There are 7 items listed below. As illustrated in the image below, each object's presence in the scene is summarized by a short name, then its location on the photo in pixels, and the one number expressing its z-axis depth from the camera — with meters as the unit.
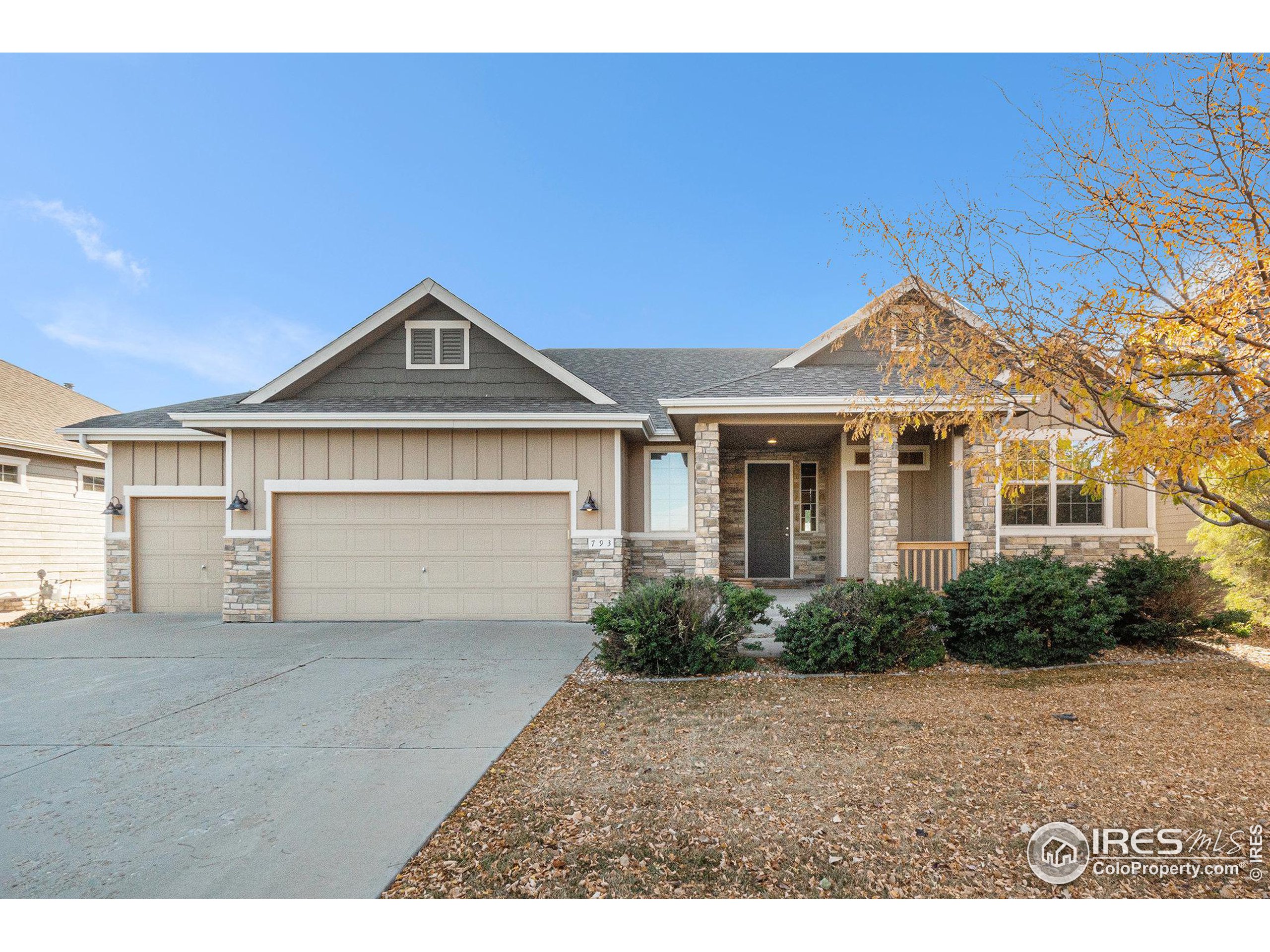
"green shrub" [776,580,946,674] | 5.63
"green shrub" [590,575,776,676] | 5.61
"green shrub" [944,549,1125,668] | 5.79
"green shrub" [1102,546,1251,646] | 6.36
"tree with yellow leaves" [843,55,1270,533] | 3.55
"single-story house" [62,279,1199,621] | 8.21
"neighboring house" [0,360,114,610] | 10.99
